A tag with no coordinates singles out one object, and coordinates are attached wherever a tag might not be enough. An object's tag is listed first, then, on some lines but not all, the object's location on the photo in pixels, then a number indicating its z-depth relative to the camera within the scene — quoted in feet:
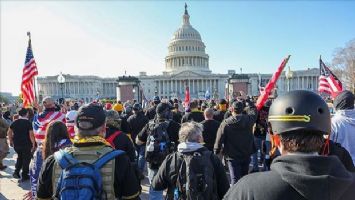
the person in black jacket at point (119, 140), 16.58
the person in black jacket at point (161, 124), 18.86
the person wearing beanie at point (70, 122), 17.56
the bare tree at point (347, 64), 161.17
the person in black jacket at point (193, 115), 30.60
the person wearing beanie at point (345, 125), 15.46
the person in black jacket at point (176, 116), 35.58
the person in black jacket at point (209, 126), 25.62
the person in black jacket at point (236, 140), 20.95
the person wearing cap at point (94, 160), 9.51
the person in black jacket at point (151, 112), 37.32
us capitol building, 356.38
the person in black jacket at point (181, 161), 12.60
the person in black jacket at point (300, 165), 5.35
